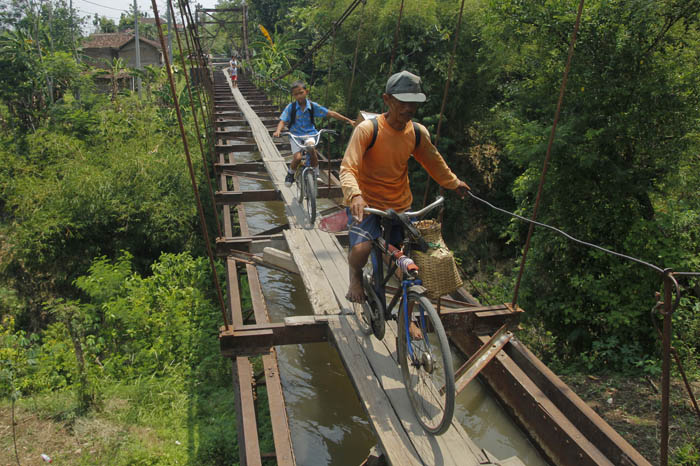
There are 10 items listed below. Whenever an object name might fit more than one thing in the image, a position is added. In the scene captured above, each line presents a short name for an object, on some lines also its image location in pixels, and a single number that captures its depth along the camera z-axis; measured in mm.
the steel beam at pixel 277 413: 2504
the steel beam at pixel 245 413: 2600
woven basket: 2566
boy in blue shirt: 5754
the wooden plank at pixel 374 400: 2434
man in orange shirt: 2607
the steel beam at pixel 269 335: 3252
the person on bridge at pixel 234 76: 21778
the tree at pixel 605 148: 5785
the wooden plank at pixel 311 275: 3734
